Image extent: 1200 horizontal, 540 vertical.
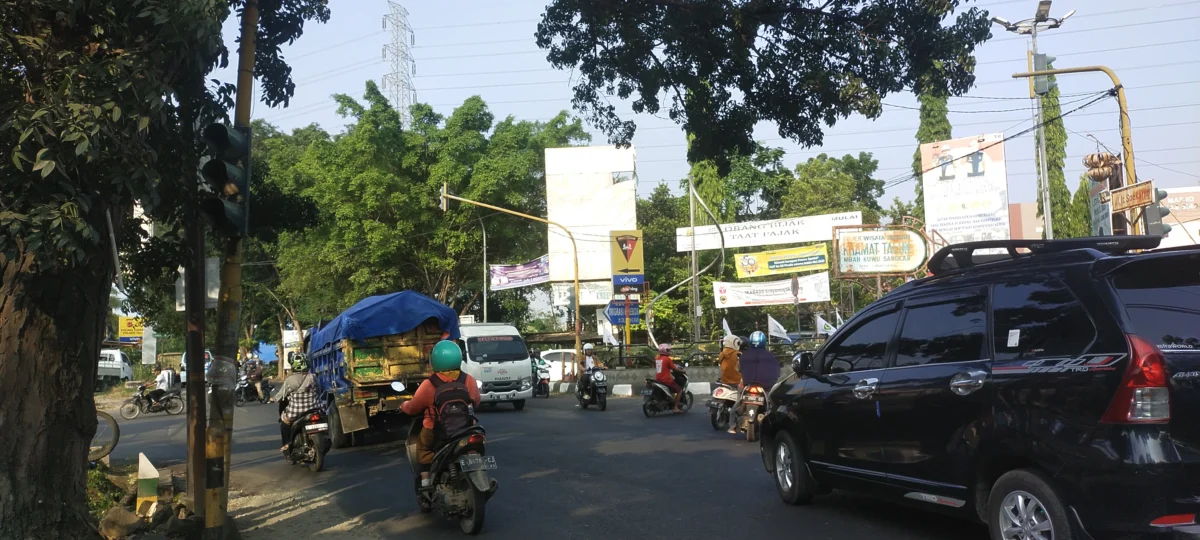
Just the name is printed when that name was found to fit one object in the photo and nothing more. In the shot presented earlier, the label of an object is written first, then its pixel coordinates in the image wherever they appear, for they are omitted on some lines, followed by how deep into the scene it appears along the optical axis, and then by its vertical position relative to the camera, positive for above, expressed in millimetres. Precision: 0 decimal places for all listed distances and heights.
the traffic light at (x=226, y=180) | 6215 +1211
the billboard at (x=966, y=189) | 34688 +5449
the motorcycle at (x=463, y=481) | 7016 -1070
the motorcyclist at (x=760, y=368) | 12719 -455
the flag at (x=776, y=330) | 31078 +184
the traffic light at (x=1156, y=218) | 14023 +1612
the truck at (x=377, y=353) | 13320 -70
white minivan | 20234 -416
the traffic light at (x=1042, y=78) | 18547 +5223
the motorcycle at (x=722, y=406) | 13914 -1070
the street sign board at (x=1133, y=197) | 13617 +1965
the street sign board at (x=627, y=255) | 31328 +2949
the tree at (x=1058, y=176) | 43219 +7336
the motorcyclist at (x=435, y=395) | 7395 -393
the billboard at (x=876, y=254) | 34156 +2952
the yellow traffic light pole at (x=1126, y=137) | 15797 +3254
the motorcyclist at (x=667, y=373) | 17125 -647
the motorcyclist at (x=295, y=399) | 11852 -618
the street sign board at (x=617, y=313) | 29859 +912
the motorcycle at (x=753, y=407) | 12484 -978
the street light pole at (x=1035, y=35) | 21750 +6325
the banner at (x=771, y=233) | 36844 +4293
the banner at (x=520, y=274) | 37500 +2909
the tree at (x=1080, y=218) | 40656 +4815
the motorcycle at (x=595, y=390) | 19891 -1071
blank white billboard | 37219 +5835
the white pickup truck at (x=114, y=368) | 42281 -447
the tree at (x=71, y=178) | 4914 +1034
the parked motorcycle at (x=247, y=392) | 27422 -1195
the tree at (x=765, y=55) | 9508 +3114
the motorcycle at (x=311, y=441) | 11500 -1157
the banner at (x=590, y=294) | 38594 +2068
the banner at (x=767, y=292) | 36375 +1751
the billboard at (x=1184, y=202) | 46556 +6149
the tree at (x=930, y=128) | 44469 +10394
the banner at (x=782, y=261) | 37281 +3092
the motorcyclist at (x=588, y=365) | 20095 -580
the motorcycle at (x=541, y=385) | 27031 -1242
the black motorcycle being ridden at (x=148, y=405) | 23094 -1243
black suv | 4340 -369
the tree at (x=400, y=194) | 35844 +6145
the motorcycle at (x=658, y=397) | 17188 -1100
